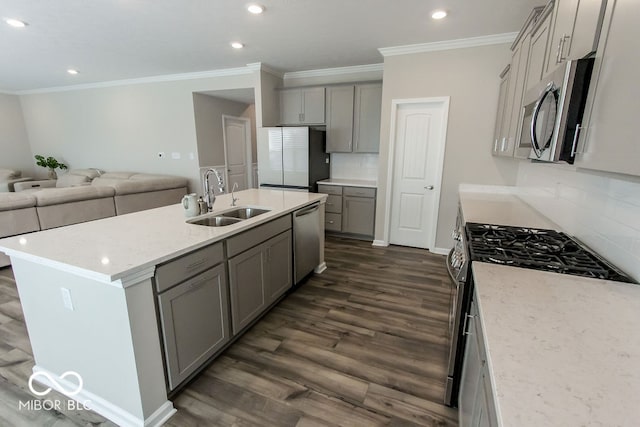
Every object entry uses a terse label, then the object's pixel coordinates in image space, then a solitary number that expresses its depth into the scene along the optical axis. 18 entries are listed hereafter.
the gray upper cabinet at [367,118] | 4.37
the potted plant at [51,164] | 7.05
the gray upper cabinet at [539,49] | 1.68
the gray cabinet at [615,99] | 0.79
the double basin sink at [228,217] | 2.35
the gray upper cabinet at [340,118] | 4.54
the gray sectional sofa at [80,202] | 3.41
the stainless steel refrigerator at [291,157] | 4.48
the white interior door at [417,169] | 3.85
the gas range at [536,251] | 1.28
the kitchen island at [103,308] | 1.40
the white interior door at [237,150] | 6.36
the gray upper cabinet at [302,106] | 4.71
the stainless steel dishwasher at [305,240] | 2.88
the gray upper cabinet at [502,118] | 2.77
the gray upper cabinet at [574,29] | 1.04
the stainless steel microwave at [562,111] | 1.04
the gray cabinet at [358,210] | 4.46
